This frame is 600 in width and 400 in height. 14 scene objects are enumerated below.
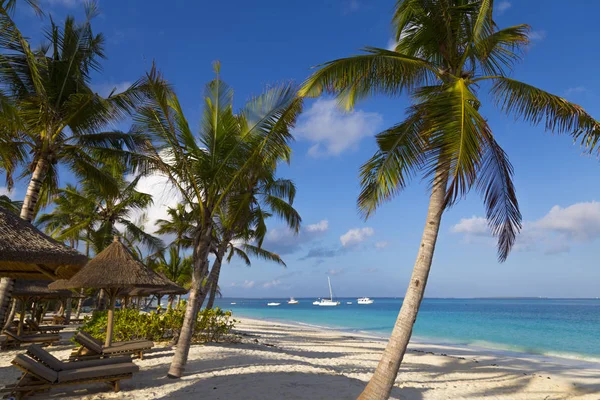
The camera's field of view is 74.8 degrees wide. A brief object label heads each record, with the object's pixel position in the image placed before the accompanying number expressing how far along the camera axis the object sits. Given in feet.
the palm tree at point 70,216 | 63.67
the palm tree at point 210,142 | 26.27
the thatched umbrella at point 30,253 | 13.56
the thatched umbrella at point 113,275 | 29.12
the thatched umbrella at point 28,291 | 38.78
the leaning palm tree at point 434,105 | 16.34
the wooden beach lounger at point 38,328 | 45.03
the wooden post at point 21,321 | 37.79
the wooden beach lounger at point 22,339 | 35.35
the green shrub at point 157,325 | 37.42
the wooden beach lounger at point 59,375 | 18.89
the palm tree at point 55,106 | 30.45
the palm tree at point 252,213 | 30.76
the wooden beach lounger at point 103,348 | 26.81
